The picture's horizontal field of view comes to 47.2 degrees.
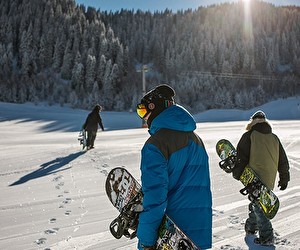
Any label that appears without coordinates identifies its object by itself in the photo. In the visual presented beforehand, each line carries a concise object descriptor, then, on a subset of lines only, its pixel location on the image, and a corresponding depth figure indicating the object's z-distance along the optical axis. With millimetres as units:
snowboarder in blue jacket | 2053
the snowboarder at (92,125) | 12273
